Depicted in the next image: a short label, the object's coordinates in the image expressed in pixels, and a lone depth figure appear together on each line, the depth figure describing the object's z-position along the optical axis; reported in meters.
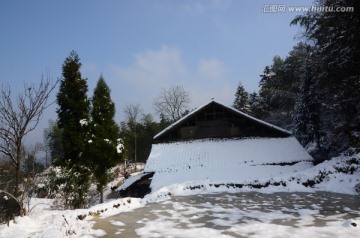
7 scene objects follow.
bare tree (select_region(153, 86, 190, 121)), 49.09
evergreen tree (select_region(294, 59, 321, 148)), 30.45
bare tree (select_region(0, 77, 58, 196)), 8.91
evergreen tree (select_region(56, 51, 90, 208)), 19.75
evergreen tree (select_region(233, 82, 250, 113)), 50.38
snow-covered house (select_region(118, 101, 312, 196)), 17.94
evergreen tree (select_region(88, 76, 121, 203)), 20.86
